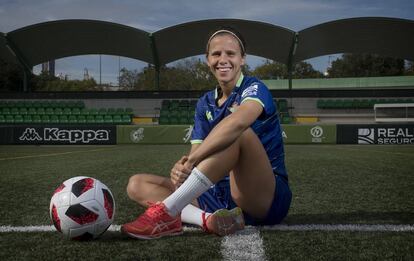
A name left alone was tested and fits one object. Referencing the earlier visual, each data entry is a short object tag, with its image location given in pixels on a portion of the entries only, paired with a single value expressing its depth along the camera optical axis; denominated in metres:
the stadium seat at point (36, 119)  23.44
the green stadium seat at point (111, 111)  24.25
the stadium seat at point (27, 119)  23.11
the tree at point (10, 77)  53.58
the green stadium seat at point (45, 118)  23.34
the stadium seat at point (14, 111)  23.80
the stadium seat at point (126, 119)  23.75
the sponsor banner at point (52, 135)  18.11
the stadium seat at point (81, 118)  23.70
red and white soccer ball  2.67
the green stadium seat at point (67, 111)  24.29
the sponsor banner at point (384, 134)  17.44
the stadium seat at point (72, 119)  23.44
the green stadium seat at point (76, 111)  24.36
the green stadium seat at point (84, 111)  24.59
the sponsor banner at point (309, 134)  17.95
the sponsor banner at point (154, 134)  18.02
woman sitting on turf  2.54
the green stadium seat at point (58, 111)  24.13
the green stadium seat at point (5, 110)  23.87
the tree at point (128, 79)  55.47
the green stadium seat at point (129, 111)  24.68
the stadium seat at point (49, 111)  24.24
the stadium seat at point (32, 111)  24.00
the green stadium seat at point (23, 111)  23.94
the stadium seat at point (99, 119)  23.62
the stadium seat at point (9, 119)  23.12
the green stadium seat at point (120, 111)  24.40
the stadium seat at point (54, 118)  23.38
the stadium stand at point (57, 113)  23.42
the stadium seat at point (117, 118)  23.69
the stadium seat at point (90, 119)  23.65
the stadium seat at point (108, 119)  23.55
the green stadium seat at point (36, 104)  24.83
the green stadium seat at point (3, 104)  24.45
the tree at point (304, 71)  66.38
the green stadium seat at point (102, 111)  24.33
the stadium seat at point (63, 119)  23.44
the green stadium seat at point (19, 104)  24.67
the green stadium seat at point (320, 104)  25.20
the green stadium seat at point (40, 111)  24.03
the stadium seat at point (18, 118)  23.05
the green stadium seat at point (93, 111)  24.22
